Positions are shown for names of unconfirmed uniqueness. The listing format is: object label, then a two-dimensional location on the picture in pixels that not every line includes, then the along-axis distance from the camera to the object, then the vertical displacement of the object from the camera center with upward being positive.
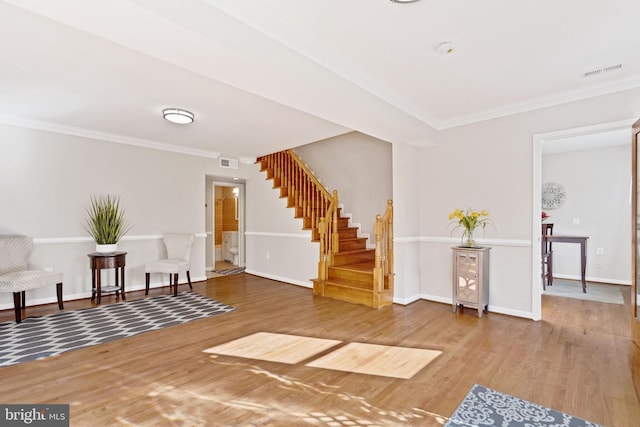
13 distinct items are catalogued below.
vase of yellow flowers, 3.91 -0.07
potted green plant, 4.61 -0.10
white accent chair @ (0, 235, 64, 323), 3.62 -0.70
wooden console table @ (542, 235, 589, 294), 5.04 -0.40
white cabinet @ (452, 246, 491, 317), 3.82 -0.75
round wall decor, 6.09 +0.40
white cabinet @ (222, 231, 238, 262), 8.36 -0.72
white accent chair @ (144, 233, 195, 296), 4.94 -0.72
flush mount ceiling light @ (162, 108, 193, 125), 3.74 +1.18
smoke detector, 2.45 +1.31
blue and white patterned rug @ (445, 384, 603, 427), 1.87 -1.21
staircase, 4.39 -0.41
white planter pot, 4.58 -0.47
